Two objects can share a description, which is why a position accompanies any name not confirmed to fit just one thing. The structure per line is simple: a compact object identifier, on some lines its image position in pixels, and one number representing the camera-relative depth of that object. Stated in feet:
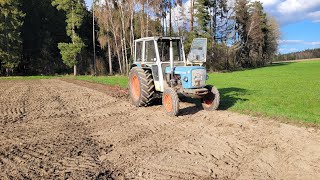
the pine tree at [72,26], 79.69
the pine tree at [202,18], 92.84
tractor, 20.59
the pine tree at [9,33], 72.93
